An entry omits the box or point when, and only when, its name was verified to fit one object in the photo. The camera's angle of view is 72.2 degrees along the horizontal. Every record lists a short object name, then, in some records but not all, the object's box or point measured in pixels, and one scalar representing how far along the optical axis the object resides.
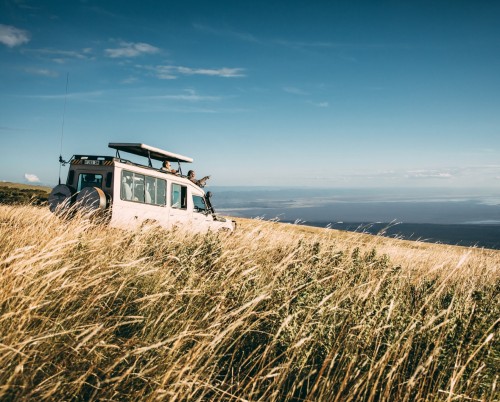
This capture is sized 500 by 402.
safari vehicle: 9.14
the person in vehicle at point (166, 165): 12.43
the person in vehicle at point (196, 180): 12.93
